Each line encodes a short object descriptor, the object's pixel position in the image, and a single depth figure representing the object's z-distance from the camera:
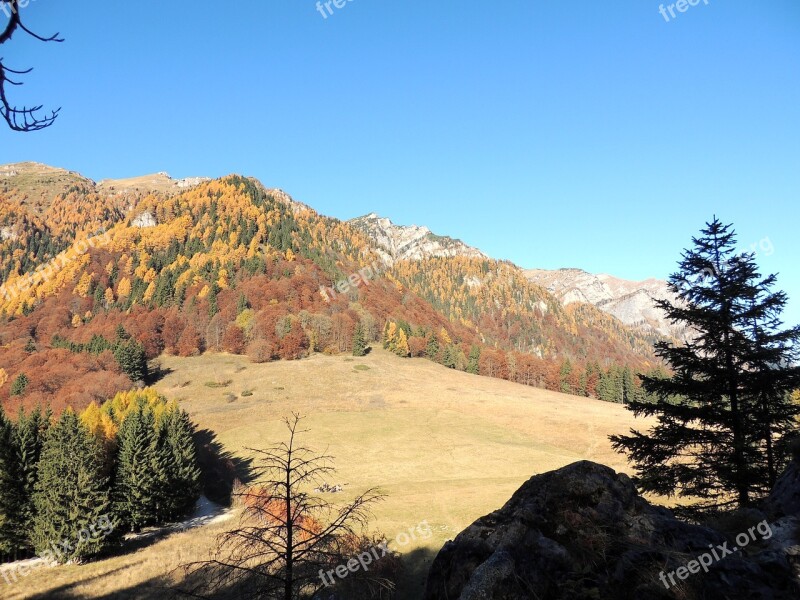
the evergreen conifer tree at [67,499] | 33.03
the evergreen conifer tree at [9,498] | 34.59
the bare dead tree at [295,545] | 8.88
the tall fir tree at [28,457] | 35.44
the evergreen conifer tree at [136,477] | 42.00
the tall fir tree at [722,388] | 12.77
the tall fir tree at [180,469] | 45.92
